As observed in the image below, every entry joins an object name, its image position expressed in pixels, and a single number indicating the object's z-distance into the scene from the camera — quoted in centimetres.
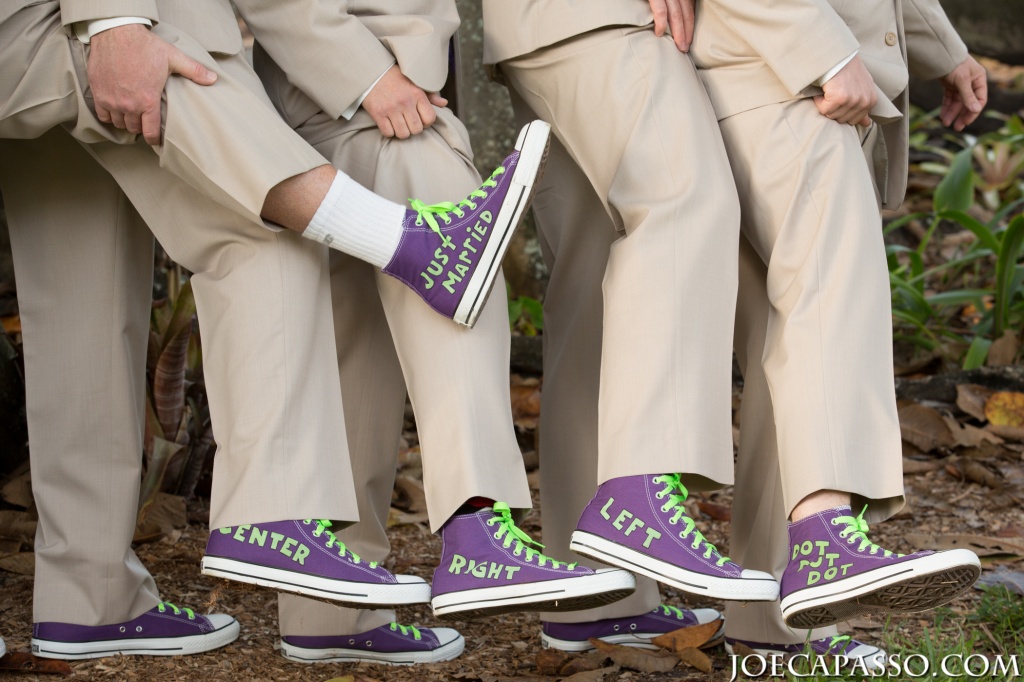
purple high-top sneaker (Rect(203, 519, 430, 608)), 365
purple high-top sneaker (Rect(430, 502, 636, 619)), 364
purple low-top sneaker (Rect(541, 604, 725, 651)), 477
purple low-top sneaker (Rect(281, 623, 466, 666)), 459
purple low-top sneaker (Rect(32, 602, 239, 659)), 446
